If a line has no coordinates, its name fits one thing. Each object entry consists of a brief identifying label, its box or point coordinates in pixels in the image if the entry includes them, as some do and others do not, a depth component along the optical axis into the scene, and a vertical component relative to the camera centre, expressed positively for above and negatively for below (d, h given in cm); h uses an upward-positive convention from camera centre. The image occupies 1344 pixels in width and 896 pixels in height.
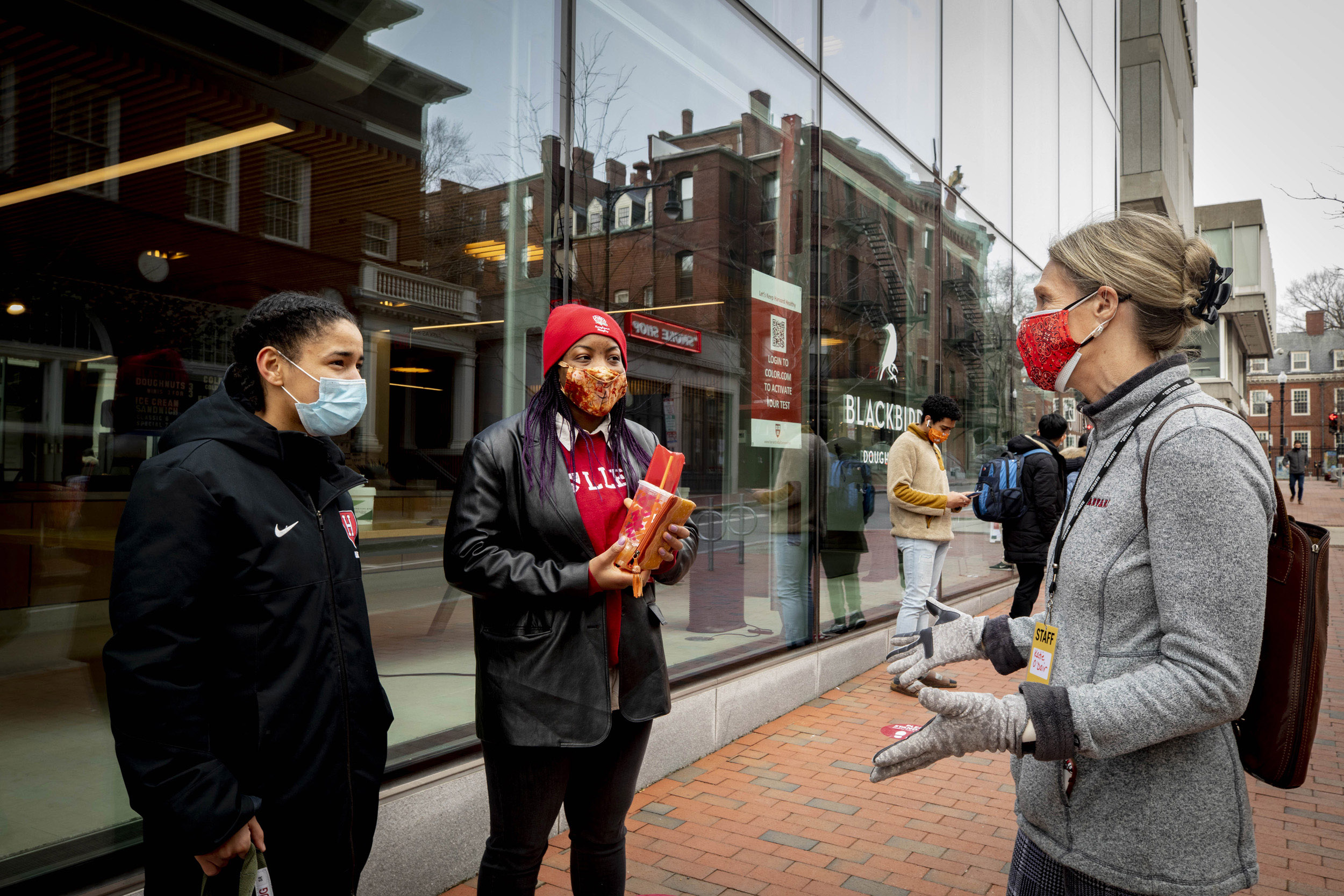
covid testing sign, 614 +77
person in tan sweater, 665 -23
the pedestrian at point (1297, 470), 3353 +11
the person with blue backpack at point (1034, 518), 723 -41
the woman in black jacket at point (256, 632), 161 -35
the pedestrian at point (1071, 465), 738 +5
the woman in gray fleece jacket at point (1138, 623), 136 -26
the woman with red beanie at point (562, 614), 226 -41
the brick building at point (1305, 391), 8550 +841
